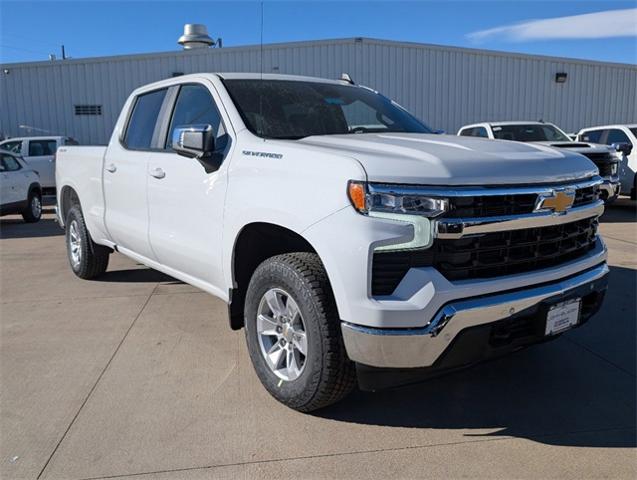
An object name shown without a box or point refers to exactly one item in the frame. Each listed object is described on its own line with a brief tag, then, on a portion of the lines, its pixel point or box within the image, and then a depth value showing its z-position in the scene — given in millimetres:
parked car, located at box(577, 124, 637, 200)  11859
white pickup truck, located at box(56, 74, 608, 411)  2512
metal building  19078
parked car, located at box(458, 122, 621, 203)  10462
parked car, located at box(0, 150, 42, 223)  11047
